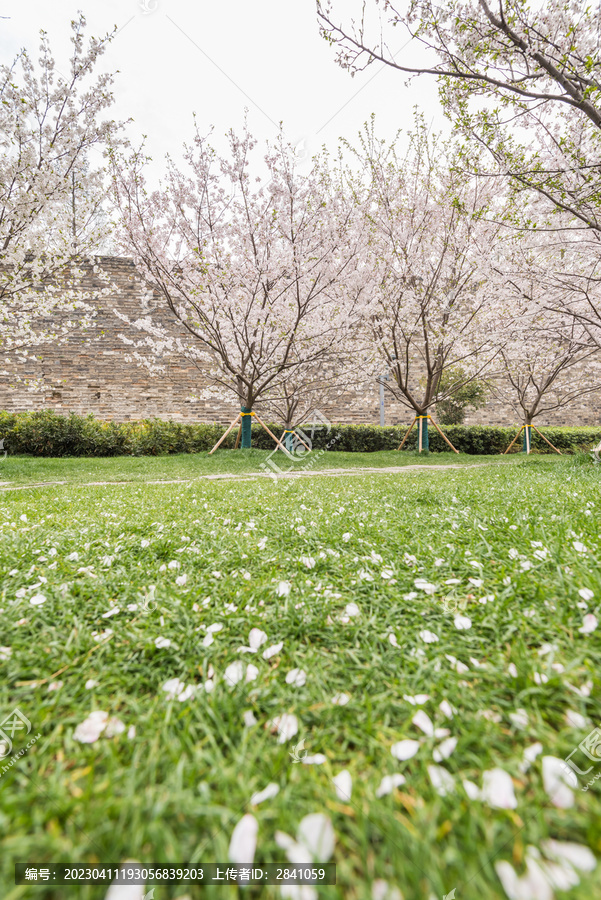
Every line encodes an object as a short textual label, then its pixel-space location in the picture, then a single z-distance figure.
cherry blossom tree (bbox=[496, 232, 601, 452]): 7.12
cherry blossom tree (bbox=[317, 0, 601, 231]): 3.77
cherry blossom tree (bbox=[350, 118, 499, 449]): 9.65
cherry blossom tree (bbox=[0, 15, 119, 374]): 5.86
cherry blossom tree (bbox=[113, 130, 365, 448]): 8.18
